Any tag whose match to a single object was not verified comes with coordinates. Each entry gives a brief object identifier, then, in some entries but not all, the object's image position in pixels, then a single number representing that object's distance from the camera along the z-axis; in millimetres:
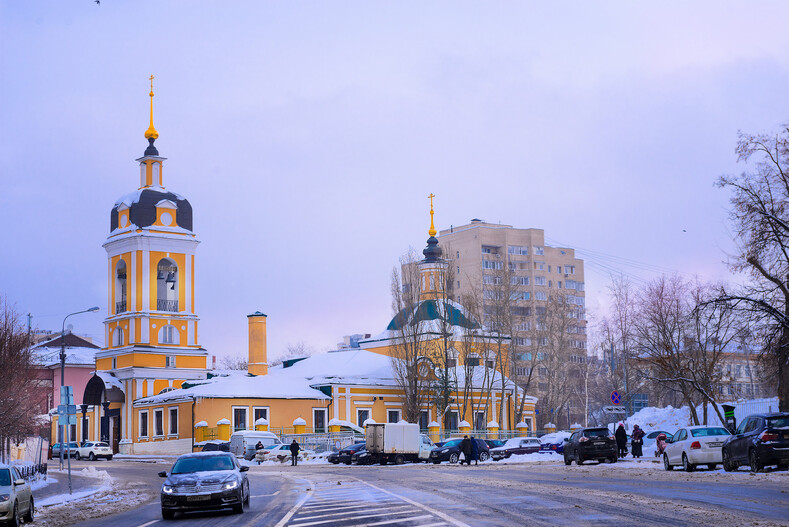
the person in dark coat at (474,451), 47550
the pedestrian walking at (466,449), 46781
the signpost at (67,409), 31423
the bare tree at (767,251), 34844
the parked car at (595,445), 39188
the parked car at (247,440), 61909
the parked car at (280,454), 59406
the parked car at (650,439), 55406
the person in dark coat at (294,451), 53659
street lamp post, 56281
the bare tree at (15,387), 36281
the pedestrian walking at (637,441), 43531
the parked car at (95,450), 69438
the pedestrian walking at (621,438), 44138
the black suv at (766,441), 27328
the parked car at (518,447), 58041
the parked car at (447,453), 52225
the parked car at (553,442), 57969
